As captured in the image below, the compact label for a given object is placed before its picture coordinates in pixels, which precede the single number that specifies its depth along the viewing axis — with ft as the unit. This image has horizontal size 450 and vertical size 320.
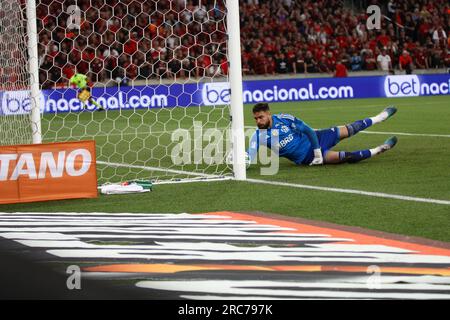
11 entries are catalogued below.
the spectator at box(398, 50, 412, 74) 115.55
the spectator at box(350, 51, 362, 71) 116.78
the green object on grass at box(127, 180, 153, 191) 35.58
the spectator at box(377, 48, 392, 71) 116.37
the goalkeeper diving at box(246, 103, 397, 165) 41.42
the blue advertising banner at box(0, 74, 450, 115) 85.87
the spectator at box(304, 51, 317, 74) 113.39
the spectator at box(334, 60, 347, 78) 111.55
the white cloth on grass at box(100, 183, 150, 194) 35.27
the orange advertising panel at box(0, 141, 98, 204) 33.81
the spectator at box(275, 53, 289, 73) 110.63
